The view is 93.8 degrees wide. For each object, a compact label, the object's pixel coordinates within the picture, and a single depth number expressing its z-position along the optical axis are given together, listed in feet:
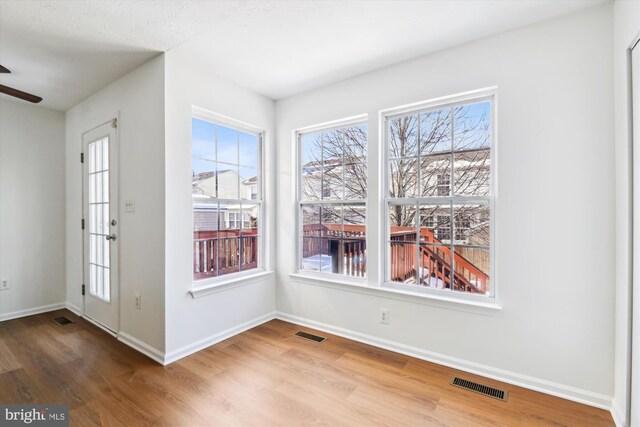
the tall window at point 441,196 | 7.66
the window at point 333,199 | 9.74
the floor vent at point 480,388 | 6.54
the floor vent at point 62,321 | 10.85
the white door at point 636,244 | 5.02
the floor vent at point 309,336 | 9.46
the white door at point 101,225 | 9.67
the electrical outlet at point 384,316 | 8.79
